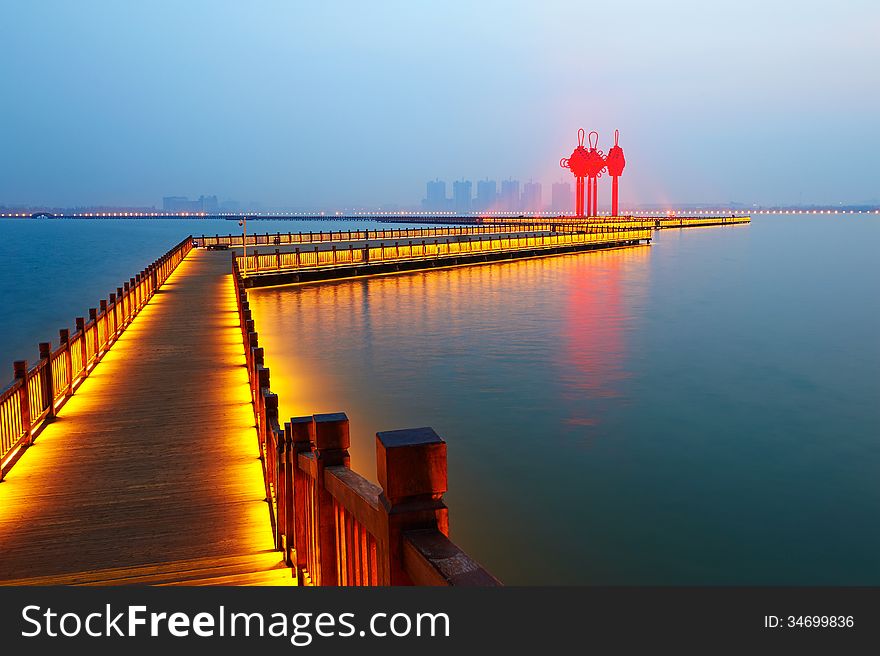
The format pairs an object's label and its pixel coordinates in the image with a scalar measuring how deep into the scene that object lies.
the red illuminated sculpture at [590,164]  123.44
